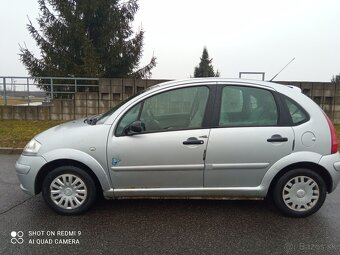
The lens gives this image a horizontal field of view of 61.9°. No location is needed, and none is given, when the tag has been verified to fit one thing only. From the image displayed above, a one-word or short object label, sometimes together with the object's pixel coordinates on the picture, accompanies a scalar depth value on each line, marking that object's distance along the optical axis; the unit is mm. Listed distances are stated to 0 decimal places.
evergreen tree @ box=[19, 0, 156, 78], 12250
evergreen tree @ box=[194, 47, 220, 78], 44625
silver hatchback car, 3180
